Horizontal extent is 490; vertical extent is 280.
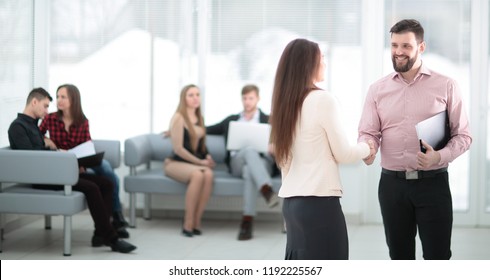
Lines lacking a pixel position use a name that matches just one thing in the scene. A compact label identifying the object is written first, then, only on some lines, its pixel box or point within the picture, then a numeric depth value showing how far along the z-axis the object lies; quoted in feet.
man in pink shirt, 22.68
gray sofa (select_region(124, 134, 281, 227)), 40.93
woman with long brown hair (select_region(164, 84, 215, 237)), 40.61
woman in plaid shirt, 37.95
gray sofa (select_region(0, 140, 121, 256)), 35.06
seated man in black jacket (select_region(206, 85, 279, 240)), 39.49
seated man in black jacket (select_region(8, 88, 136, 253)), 35.69
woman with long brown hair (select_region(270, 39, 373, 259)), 19.72
